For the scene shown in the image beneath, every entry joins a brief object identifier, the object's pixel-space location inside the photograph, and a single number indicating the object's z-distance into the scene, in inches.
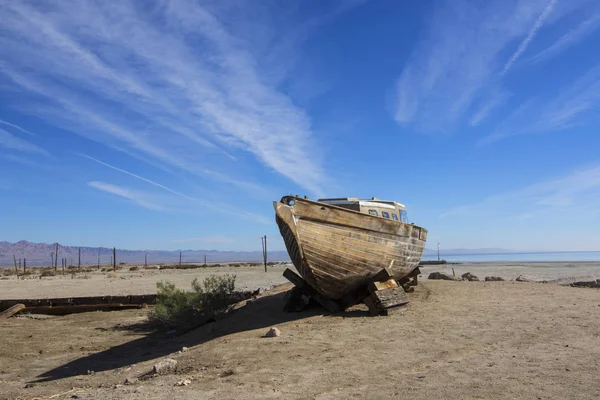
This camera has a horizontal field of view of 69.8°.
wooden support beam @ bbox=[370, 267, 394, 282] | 423.8
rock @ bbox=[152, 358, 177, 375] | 276.6
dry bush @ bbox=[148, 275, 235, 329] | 473.1
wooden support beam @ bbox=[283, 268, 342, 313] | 432.1
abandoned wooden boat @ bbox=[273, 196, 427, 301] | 381.1
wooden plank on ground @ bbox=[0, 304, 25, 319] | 624.7
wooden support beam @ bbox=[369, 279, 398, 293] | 410.0
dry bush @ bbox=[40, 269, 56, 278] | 1841.8
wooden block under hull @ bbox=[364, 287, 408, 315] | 397.7
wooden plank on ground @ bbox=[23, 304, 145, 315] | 663.8
